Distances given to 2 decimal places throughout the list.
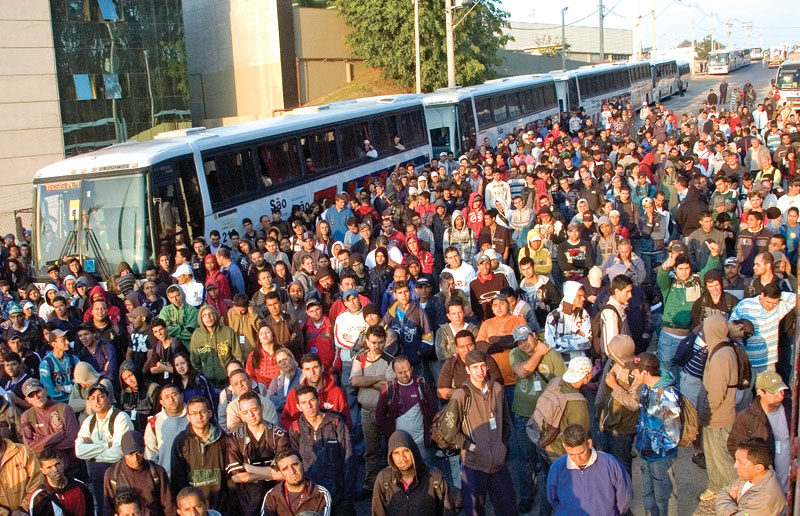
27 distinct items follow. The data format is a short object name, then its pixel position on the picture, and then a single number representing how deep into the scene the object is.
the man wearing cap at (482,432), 6.15
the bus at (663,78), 49.81
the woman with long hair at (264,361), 7.79
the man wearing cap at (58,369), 8.24
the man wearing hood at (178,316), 9.16
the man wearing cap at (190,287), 10.05
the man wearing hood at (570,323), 7.59
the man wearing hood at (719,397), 6.36
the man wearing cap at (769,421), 5.83
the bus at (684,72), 58.66
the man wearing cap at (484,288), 9.09
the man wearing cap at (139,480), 5.73
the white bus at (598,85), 37.47
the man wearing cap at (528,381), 6.64
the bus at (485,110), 24.91
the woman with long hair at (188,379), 7.55
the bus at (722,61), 73.88
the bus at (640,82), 45.09
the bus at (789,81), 35.22
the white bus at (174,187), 12.64
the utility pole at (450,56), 29.88
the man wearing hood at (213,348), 8.27
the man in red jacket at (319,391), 6.72
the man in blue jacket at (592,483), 5.21
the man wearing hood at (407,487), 5.30
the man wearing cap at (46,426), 7.02
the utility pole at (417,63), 33.28
